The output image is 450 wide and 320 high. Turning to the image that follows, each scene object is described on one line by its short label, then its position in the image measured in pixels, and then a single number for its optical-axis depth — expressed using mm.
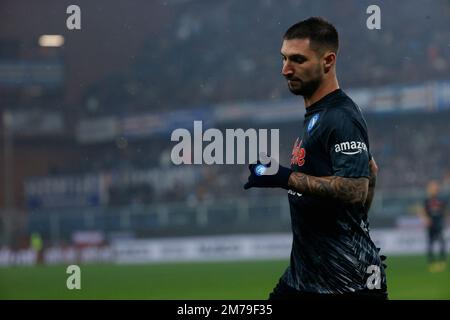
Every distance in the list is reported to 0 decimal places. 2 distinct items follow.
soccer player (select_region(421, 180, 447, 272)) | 31141
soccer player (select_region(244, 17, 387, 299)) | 8062
